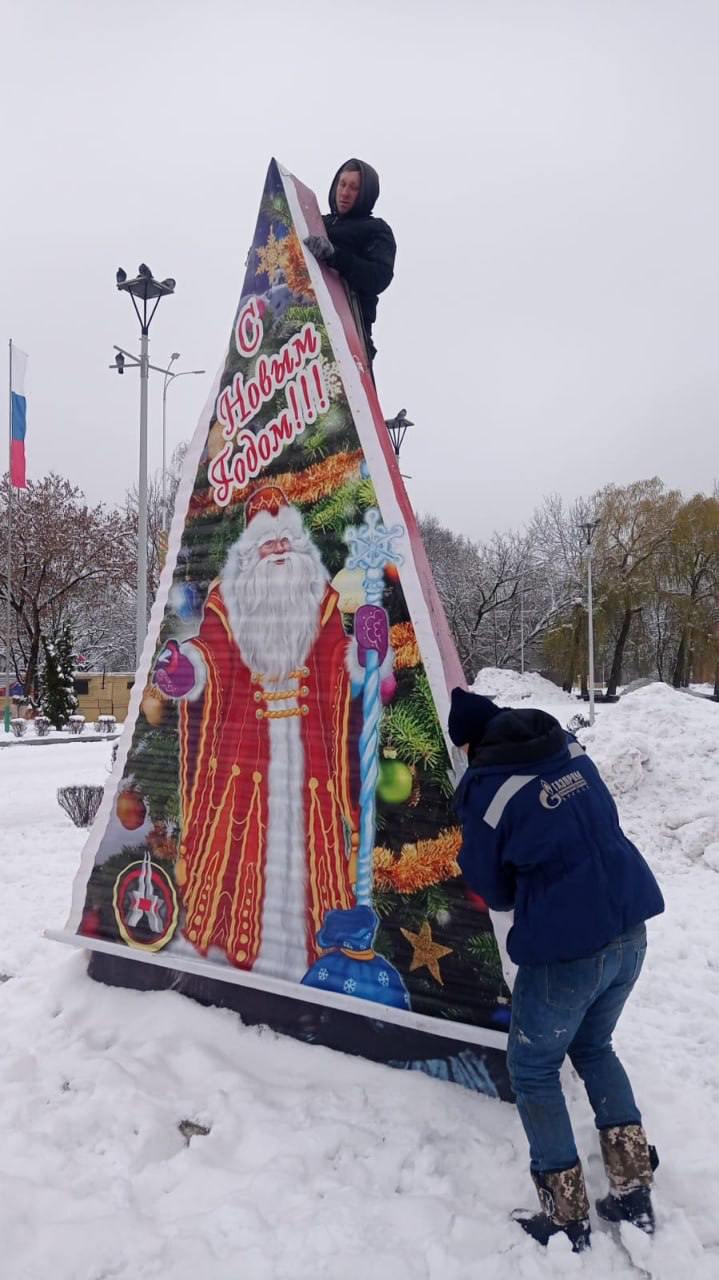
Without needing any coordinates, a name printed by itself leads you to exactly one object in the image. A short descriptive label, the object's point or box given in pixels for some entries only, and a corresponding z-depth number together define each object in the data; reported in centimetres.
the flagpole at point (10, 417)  2250
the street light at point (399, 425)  895
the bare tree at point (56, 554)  3044
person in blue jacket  248
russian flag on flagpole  2272
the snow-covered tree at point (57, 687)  2542
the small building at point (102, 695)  3056
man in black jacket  409
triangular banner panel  346
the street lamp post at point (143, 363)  1309
